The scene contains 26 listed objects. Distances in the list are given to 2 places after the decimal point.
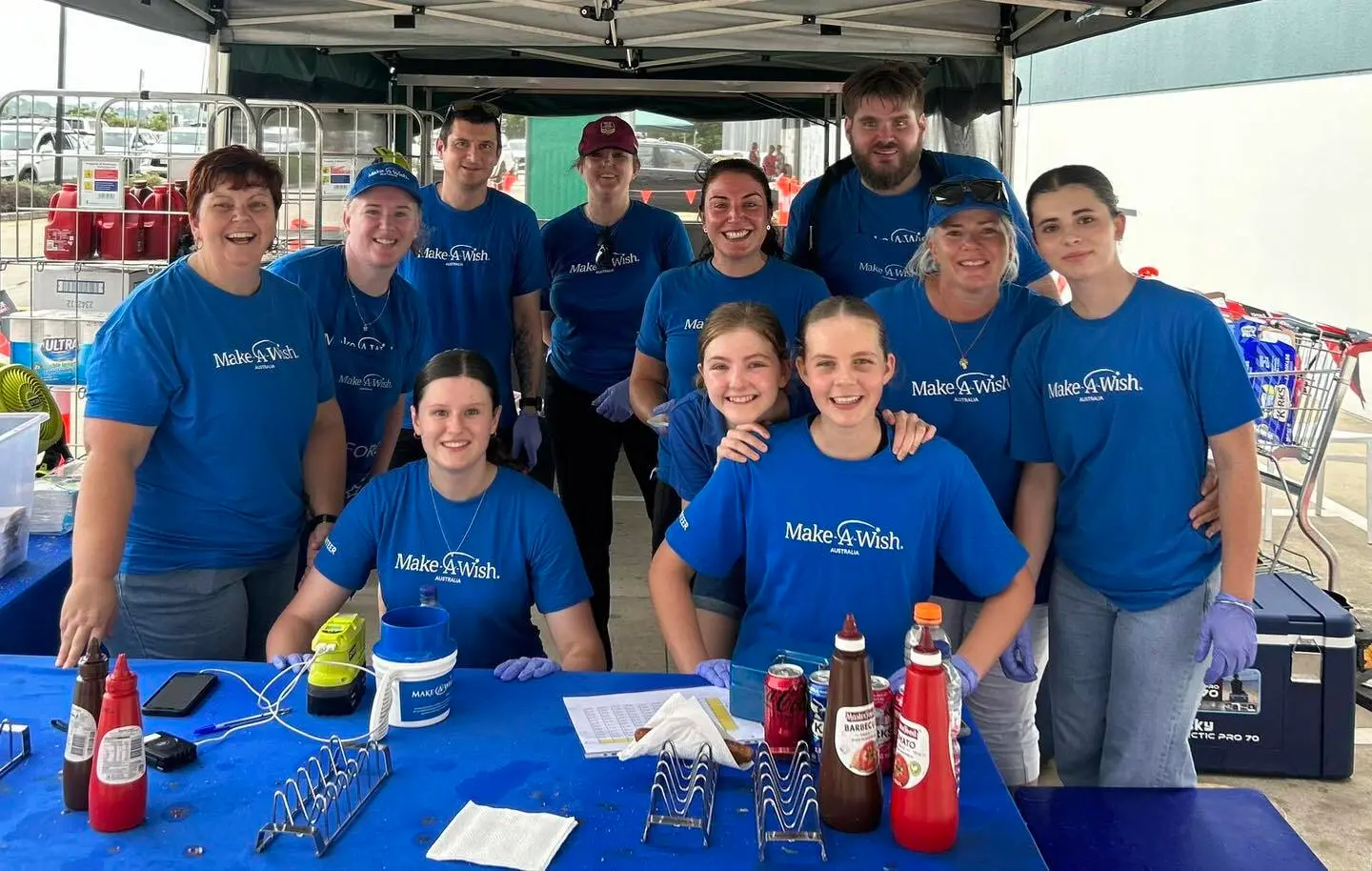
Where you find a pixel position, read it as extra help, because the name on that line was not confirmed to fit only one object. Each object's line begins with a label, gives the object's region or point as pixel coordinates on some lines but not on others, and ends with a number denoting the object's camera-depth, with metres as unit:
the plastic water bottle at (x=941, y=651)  1.62
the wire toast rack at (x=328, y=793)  1.58
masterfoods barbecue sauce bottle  1.57
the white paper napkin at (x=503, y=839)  1.54
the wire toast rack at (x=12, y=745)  1.77
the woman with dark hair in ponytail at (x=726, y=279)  3.14
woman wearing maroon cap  4.10
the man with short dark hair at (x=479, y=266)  3.85
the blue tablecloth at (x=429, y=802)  1.54
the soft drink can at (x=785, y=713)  1.82
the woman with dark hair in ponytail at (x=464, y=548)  2.44
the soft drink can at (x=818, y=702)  1.76
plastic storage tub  2.80
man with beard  3.27
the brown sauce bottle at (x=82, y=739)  1.63
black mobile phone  1.93
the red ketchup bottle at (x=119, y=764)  1.57
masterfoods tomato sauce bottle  1.54
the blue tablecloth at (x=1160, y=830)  2.01
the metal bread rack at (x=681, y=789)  1.62
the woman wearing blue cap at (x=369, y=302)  3.19
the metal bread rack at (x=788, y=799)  1.58
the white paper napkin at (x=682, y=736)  1.78
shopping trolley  4.22
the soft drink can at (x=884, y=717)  1.69
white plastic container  1.90
